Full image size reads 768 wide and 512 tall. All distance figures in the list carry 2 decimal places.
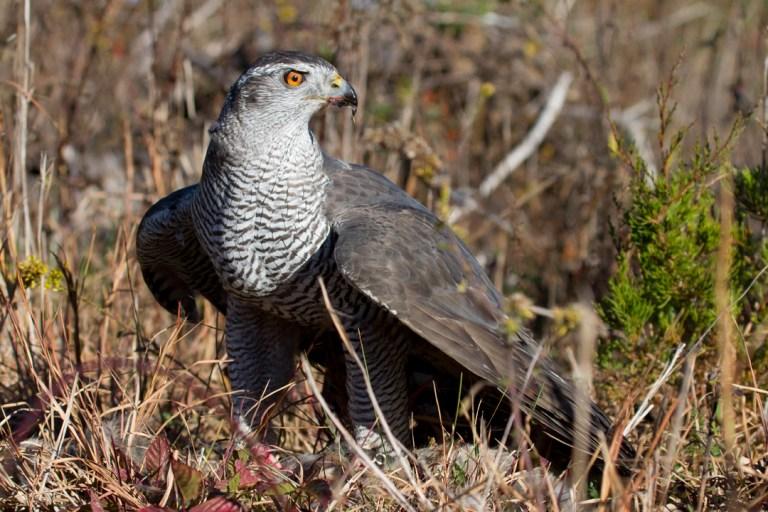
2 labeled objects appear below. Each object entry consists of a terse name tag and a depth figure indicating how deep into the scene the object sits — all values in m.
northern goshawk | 6.43
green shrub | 7.49
